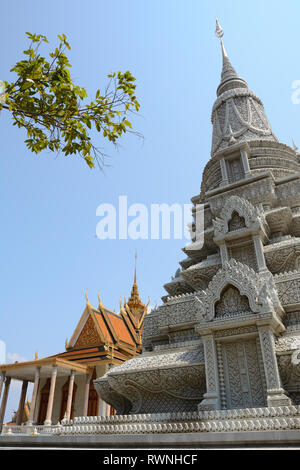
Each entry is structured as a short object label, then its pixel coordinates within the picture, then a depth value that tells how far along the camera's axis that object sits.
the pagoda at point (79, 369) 18.47
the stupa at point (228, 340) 6.13
